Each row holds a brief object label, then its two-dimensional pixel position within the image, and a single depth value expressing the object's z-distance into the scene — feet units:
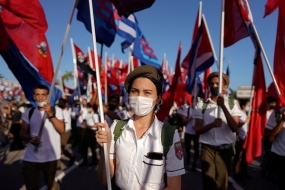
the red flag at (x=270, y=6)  10.62
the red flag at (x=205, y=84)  21.27
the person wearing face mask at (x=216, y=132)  8.89
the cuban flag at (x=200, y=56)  15.33
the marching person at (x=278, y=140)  9.97
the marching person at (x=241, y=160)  15.67
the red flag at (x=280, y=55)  10.07
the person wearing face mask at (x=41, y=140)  8.96
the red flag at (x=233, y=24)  11.31
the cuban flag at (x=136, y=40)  14.63
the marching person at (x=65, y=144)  18.27
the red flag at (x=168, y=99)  13.87
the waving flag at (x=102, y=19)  9.86
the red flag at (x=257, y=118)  10.99
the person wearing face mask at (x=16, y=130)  25.71
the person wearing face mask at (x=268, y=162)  13.43
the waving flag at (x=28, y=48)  8.32
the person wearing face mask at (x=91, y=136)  18.77
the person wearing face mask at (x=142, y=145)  4.74
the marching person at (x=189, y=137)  18.01
